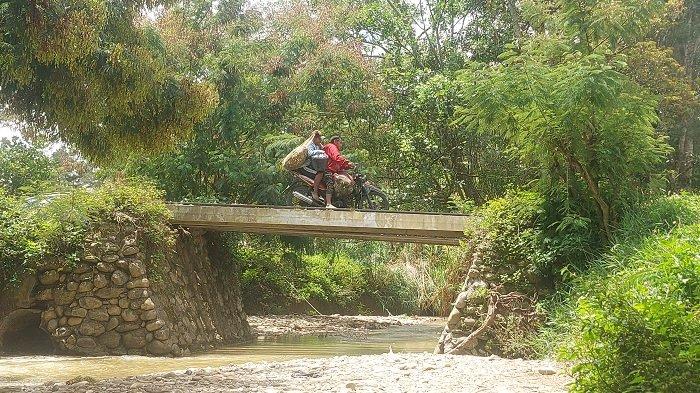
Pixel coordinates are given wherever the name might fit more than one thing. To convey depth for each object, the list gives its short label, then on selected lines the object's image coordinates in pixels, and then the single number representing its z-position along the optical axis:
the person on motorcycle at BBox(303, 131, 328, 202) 13.18
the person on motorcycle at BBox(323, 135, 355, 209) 13.28
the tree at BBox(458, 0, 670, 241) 9.97
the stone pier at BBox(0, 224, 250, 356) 12.59
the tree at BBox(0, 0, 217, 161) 8.84
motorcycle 13.42
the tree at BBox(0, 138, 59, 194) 23.70
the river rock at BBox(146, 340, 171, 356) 12.62
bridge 12.09
